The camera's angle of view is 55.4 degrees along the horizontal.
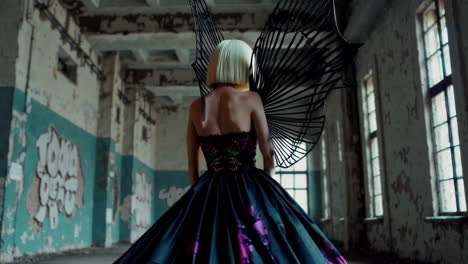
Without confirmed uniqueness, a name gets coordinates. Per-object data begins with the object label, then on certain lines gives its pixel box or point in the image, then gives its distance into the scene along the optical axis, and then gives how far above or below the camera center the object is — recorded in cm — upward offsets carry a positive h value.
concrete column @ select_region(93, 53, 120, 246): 1019 +98
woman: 149 +3
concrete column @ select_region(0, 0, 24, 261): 598 +165
